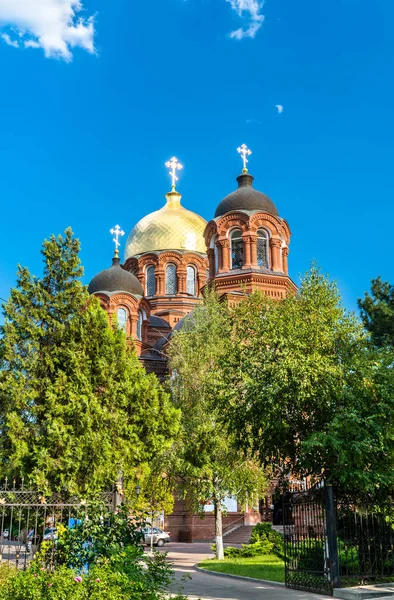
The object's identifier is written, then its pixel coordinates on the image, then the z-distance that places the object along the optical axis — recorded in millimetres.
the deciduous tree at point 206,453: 19250
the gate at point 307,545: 12219
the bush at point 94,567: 7344
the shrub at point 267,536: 19844
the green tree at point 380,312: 25016
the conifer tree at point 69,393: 14773
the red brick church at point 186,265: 30078
